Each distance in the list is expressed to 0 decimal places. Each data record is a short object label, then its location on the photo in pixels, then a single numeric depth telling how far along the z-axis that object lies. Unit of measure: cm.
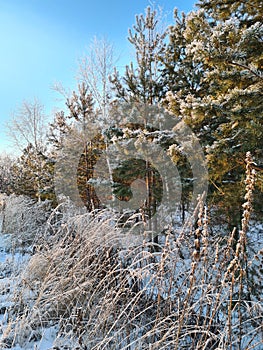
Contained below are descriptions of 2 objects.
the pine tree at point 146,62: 636
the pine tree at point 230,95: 309
